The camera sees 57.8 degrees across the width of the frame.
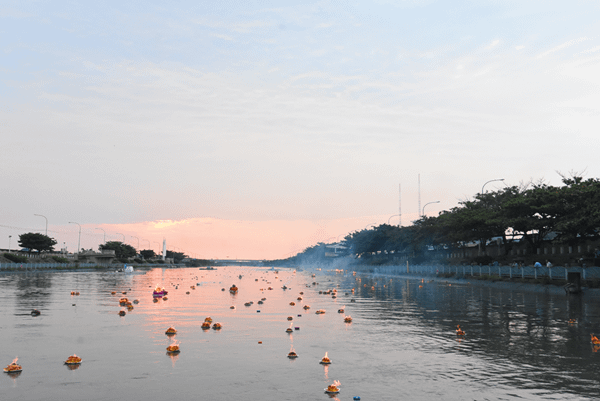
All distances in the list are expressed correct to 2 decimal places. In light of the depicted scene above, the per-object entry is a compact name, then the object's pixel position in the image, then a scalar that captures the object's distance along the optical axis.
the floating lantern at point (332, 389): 10.59
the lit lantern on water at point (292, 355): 14.37
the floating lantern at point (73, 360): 13.18
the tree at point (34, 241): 172.75
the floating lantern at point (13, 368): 12.16
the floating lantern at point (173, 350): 14.79
